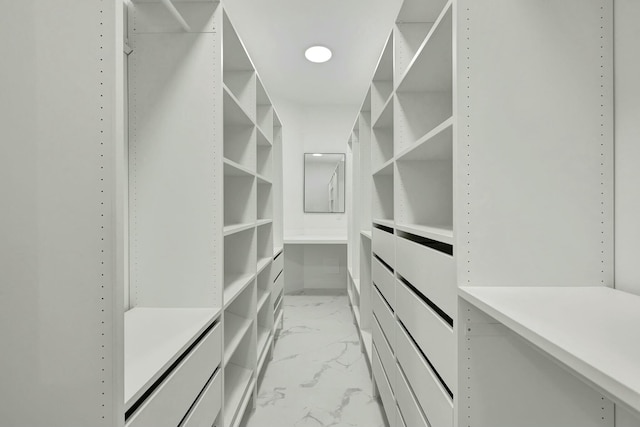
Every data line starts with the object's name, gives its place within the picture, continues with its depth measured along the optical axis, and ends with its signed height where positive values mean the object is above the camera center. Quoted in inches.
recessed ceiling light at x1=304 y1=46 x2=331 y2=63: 123.2 +59.2
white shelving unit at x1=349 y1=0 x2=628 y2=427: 32.4 +1.3
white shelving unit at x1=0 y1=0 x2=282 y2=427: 25.0 -1.2
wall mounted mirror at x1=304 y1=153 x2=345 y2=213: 184.2 +15.0
